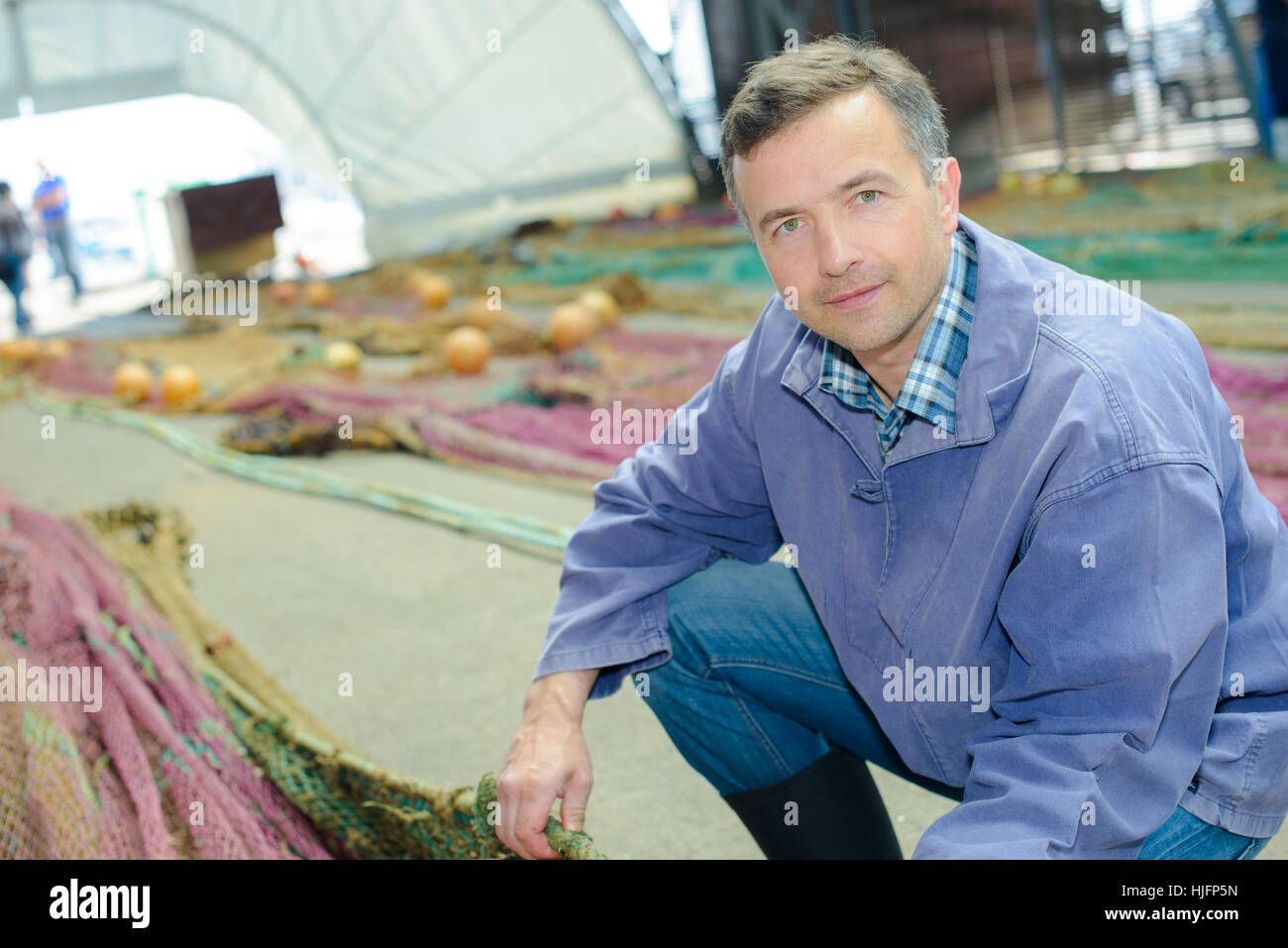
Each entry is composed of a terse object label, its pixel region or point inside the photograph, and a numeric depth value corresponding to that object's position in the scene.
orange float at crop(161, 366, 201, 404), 6.59
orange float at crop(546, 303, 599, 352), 6.10
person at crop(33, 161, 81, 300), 14.94
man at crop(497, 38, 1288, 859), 1.22
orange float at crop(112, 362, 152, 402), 6.74
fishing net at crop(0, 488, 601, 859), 1.91
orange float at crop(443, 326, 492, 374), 6.06
